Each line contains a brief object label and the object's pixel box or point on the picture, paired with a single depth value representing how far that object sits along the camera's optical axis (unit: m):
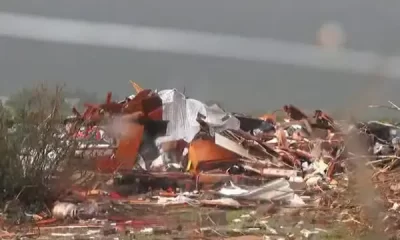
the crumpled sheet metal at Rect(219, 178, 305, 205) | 13.56
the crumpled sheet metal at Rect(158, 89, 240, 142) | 16.62
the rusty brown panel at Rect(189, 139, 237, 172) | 16.16
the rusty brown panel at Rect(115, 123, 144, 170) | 15.09
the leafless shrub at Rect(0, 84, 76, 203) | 12.88
